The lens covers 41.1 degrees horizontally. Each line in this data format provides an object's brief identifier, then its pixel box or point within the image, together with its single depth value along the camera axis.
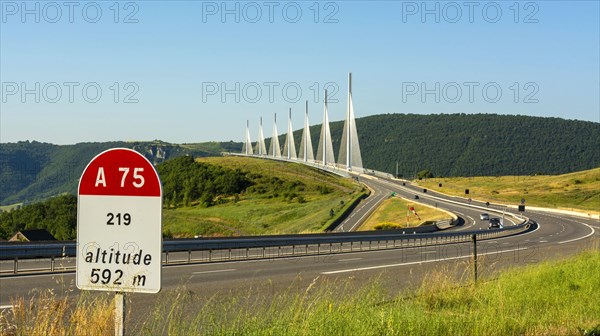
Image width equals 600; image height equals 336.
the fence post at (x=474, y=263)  13.17
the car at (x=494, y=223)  62.62
